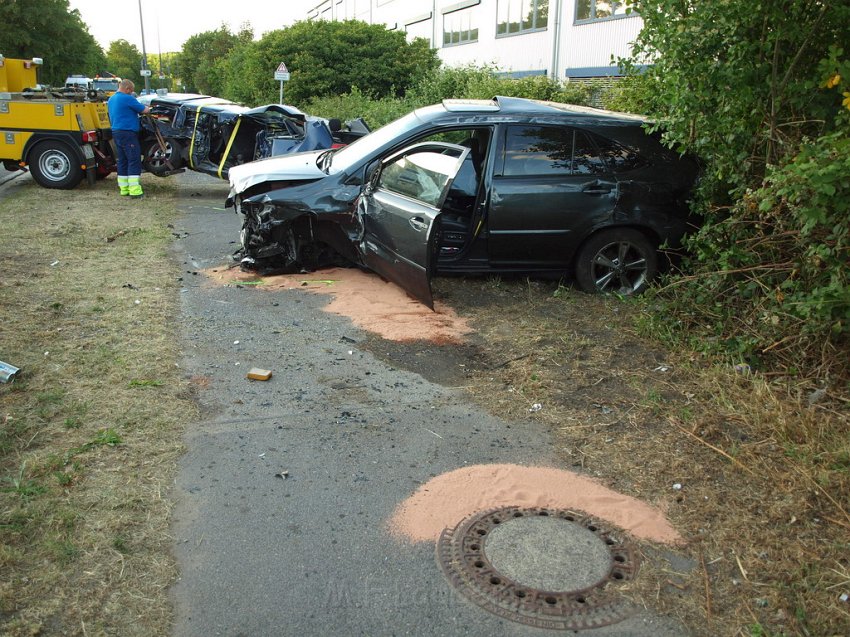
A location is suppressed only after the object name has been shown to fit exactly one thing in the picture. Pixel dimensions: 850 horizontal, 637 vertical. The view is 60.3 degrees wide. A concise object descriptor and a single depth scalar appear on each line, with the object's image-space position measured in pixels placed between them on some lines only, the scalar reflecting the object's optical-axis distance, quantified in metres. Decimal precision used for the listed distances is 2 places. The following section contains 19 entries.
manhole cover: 3.02
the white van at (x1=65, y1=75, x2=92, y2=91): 35.85
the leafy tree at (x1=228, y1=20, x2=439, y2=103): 25.84
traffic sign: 20.91
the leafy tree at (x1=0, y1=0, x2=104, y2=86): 39.66
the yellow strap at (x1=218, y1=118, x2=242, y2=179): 13.26
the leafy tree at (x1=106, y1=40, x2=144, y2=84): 83.94
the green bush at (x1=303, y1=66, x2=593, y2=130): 16.34
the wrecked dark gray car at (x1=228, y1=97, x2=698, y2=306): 6.91
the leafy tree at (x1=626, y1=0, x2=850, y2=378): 4.57
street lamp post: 52.70
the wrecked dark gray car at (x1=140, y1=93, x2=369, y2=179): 13.30
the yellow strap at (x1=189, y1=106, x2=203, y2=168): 13.38
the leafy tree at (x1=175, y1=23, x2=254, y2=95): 56.06
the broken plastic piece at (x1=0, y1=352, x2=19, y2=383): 4.86
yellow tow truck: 13.05
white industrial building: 21.44
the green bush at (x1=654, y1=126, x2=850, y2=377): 4.29
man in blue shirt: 12.54
